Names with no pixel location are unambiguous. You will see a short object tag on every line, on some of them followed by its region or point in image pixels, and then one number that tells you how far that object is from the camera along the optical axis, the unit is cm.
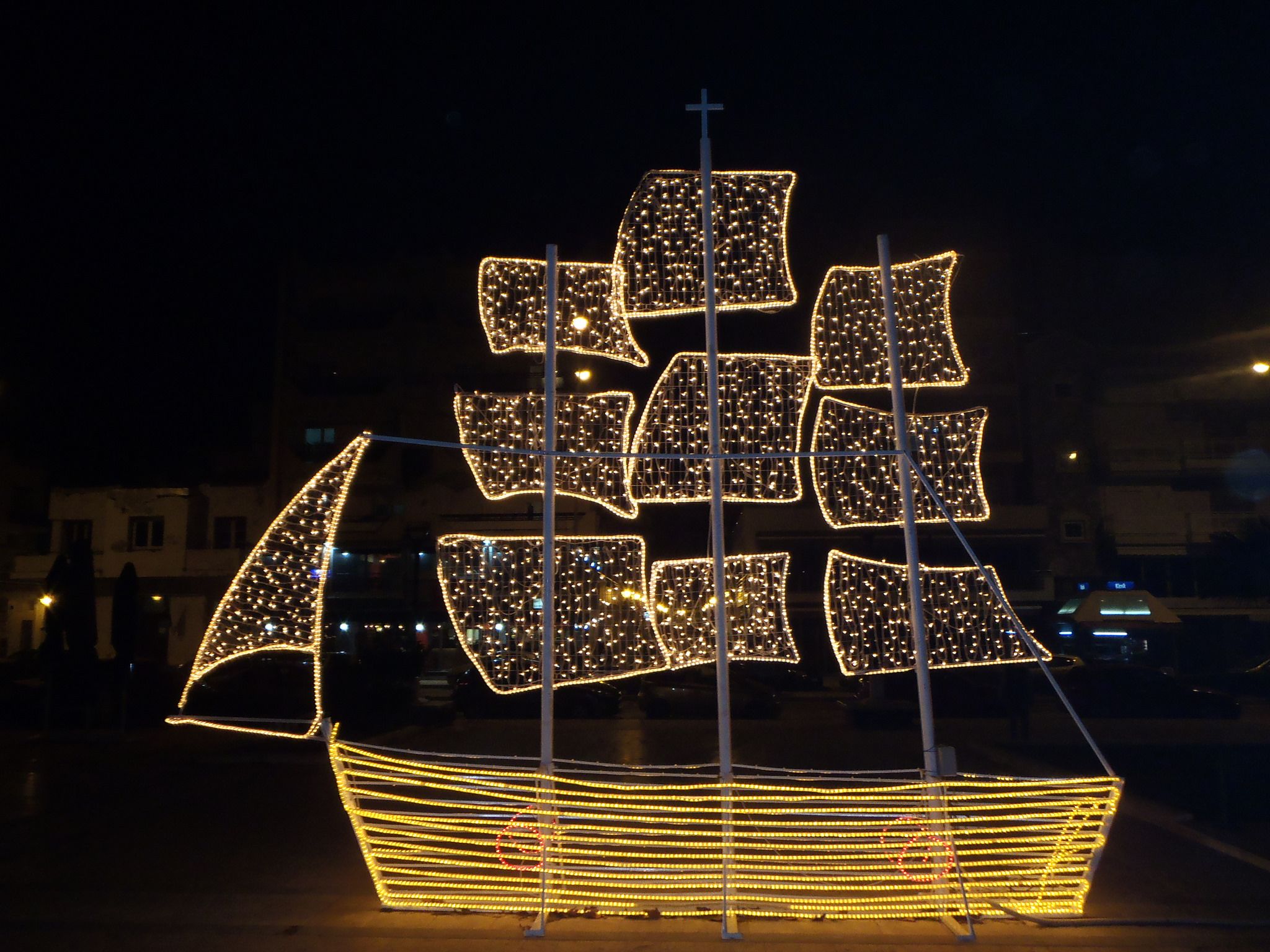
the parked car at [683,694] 1848
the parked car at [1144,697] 1819
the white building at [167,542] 2883
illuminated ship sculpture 530
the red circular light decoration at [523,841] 530
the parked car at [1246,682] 2394
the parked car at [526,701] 1777
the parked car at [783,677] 2200
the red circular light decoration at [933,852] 523
